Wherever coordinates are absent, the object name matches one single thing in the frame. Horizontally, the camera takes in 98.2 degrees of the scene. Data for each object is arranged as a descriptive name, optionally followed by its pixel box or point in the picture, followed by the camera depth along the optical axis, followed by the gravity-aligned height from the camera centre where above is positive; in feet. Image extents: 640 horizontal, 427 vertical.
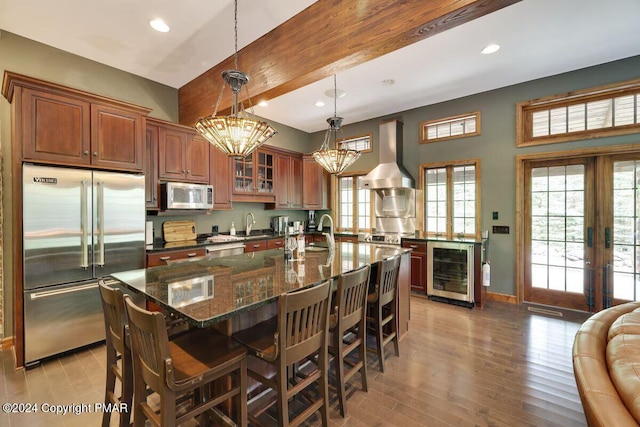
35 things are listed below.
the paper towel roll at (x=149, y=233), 11.82 -0.89
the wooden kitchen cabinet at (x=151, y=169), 11.71 +1.86
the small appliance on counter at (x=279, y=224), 18.88 -0.85
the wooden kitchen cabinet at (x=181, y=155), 12.32 +2.71
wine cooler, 13.28 -3.00
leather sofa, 2.93 -2.08
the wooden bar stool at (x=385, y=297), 7.69 -2.51
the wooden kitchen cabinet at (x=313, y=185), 19.74 +1.93
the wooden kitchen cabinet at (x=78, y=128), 8.34 +2.81
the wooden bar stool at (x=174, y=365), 3.94 -2.50
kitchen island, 4.50 -1.50
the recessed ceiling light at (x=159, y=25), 8.73 +6.02
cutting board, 13.17 -0.90
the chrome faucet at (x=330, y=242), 10.19 -1.17
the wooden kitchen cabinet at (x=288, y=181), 18.17 +2.06
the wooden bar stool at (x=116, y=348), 4.95 -2.63
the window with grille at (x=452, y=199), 14.94 +0.63
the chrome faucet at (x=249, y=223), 17.10 -0.71
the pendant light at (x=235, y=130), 7.14 +2.17
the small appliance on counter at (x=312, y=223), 21.03 -0.89
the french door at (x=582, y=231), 11.52 -0.95
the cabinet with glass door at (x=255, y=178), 15.84 +2.05
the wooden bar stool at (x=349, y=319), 6.10 -2.54
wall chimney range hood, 16.10 +2.96
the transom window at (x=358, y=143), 18.99 +4.86
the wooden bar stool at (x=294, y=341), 4.78 -2.47
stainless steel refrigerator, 8.31 -1.12
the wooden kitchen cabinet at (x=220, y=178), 14.30 +1.81
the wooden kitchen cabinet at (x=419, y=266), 14.65 -2.95
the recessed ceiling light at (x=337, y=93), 13.94 +6.05
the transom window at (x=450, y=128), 14.85 +4.68
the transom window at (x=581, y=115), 11.32 +4.21
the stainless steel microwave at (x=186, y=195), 12.08 +0.76
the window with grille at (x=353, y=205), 19.42 +0.45
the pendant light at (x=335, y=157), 11.26 +2.25
